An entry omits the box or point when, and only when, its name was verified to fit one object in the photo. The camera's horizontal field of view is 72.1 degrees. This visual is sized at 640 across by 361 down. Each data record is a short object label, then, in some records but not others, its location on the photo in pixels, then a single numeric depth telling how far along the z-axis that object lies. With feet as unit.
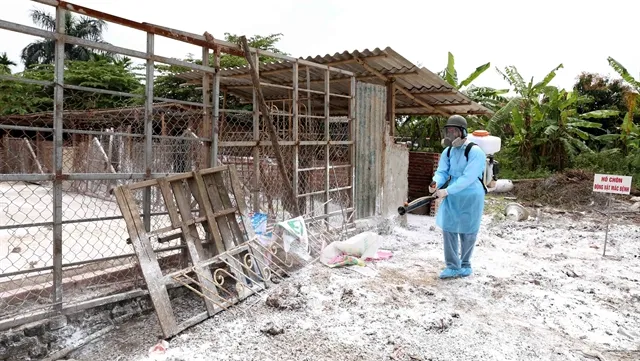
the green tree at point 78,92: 55.52
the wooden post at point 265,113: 15.42
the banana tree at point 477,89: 45.42
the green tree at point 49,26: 96.73
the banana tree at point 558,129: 49.16
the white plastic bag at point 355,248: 18.61
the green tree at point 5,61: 92.08
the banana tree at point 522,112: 47.85
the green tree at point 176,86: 61.41
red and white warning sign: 24.08
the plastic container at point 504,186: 47.70
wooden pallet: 12.05
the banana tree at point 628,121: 46.42
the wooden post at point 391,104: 26.20
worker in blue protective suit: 17.49
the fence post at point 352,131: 23.17
